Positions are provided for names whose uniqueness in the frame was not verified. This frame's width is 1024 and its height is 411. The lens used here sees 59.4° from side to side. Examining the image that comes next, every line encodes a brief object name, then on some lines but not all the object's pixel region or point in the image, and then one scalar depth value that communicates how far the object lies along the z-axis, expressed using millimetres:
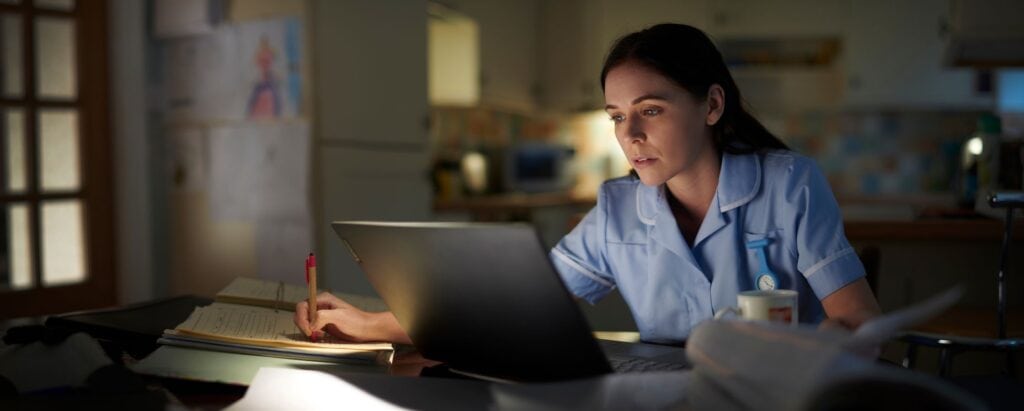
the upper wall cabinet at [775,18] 5207
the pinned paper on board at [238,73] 2984
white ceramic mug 892
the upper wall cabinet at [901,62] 5109
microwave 5258
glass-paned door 2904
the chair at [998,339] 1742
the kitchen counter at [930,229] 2287
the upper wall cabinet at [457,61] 4480
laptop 808
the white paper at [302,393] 850
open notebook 1027
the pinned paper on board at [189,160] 3270
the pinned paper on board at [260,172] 2982
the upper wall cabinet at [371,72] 2998
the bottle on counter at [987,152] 2527
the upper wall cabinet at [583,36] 5457
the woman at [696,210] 1270
